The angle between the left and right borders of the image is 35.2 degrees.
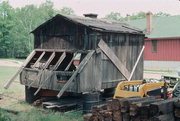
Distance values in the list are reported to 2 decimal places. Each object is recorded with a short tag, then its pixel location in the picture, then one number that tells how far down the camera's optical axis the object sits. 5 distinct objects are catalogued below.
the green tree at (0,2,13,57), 66.00
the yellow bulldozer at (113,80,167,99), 10.13
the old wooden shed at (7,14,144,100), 12.80
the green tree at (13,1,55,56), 72.19
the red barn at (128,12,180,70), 32.34
